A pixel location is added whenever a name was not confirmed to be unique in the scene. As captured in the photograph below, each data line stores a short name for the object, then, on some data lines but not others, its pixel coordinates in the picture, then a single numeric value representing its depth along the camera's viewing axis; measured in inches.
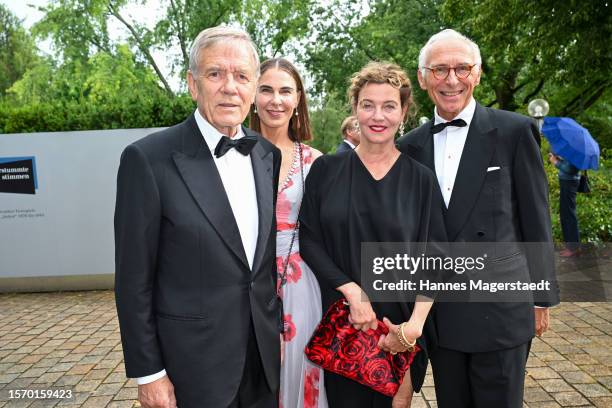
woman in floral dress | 116.2
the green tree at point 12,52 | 1836.9
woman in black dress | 96.1
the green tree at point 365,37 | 856.9
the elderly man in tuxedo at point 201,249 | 80.6
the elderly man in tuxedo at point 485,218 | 97.0
